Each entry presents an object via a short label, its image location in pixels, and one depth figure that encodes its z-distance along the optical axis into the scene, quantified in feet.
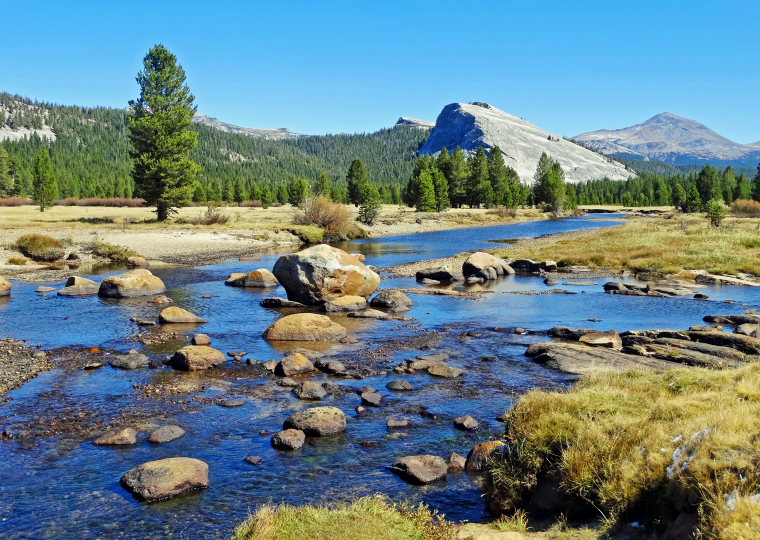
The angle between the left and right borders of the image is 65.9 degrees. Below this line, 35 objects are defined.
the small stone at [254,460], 45.41
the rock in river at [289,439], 47.98
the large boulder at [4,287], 116.26
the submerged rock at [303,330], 85.51
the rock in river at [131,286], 116.47
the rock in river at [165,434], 49.08
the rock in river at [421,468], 42.37
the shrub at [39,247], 165.58
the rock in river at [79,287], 117.80
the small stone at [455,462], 44.48
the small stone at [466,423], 52.42
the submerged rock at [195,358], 70.26
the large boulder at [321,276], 111.75
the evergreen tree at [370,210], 343.87
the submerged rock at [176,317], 95.50
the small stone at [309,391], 60.49
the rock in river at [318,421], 50.55
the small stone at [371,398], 58.59
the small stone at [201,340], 81.61
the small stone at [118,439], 48.44
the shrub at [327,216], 281.13
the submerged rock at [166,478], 39.60
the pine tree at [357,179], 429.79
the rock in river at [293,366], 68.85
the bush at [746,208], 408.67
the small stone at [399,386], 63.67
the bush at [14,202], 399.48
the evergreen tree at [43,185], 312.50
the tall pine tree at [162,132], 239.50
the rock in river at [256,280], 134.92
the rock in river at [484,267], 152.56
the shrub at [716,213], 271.08
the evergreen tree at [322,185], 439.06
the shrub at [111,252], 177.47
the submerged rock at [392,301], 110.63
